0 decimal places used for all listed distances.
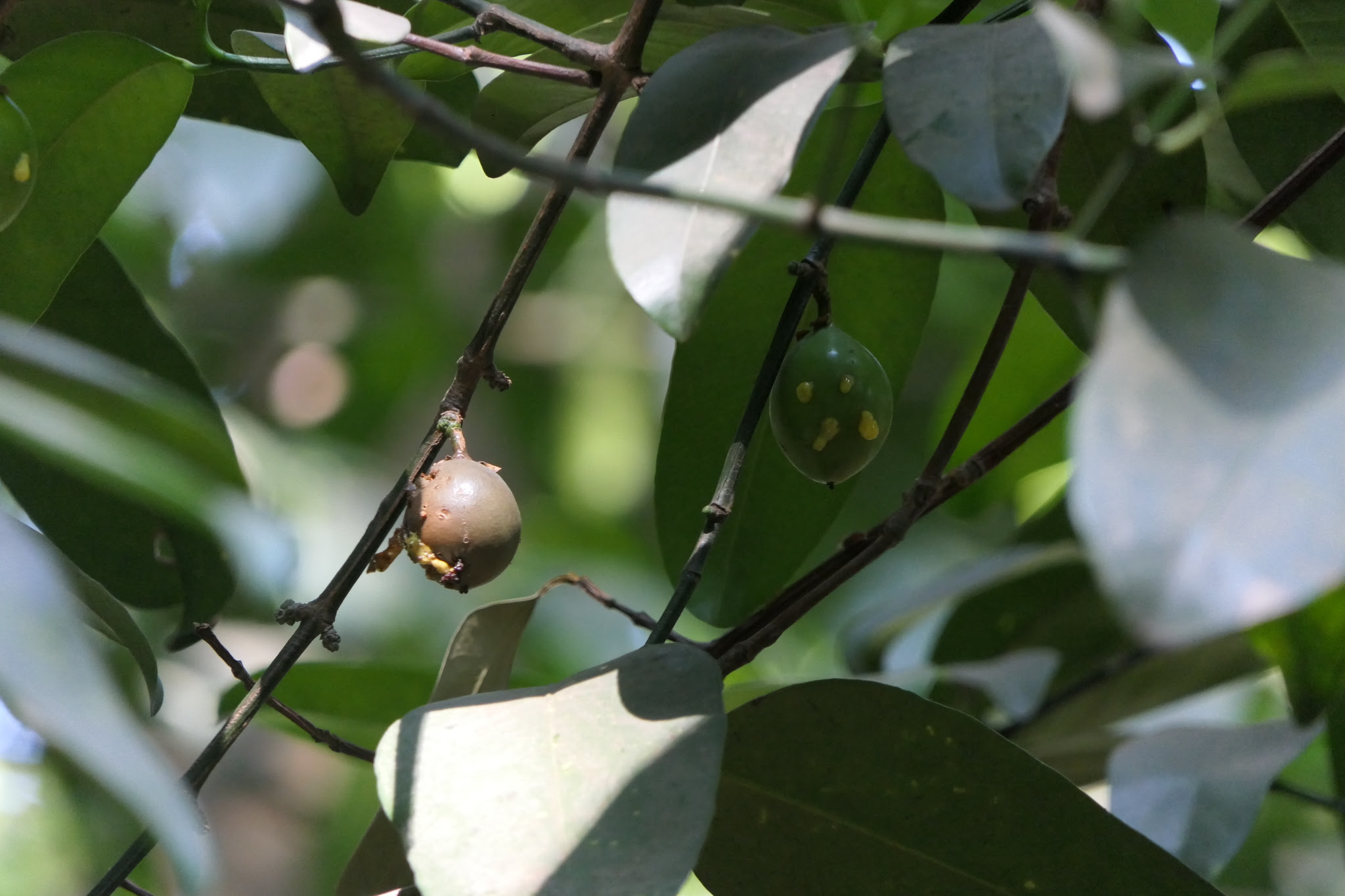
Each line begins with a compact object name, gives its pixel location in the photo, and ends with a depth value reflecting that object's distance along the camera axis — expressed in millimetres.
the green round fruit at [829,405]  1145
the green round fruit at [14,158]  1145
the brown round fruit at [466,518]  1150
